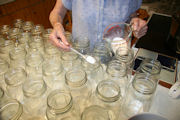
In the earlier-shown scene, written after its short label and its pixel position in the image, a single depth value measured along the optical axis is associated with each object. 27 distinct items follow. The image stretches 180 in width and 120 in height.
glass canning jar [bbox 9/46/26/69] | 0.56
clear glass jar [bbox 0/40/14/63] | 0.65
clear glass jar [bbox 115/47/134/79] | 0.52
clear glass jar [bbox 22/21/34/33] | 0.80
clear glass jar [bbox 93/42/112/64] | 0.58
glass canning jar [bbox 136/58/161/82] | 0.46
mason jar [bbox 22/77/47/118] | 0.38
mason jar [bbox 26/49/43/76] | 0.54
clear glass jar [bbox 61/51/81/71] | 0.54
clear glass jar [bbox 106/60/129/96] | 0.47
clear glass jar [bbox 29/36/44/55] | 0.65
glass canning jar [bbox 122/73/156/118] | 0.40
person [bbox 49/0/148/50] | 0.66
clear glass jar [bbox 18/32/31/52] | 0.68
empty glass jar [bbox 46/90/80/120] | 0.33
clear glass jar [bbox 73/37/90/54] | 0.62
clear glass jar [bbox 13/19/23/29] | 0.84
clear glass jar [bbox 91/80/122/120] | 0.35
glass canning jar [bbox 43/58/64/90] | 0.48
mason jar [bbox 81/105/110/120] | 0.35
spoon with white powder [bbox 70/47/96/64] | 0.50
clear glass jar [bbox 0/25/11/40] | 0.76
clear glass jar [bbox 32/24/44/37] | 0.74
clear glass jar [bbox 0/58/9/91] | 0.51
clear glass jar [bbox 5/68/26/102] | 0.44
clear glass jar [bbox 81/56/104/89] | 0.49
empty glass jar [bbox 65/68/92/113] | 0.40
